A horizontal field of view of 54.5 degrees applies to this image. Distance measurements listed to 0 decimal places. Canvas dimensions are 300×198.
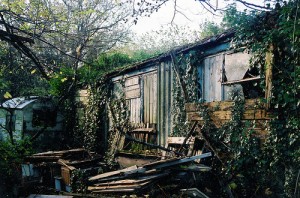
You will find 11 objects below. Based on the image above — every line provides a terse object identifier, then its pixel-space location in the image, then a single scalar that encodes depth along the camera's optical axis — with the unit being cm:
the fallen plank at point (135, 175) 730
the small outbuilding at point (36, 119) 1645
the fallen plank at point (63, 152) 1107
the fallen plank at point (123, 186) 691
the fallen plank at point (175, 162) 729
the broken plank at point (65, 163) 931
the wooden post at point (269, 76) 660
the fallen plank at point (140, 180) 708
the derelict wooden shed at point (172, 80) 780
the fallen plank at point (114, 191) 699
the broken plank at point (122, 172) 735
